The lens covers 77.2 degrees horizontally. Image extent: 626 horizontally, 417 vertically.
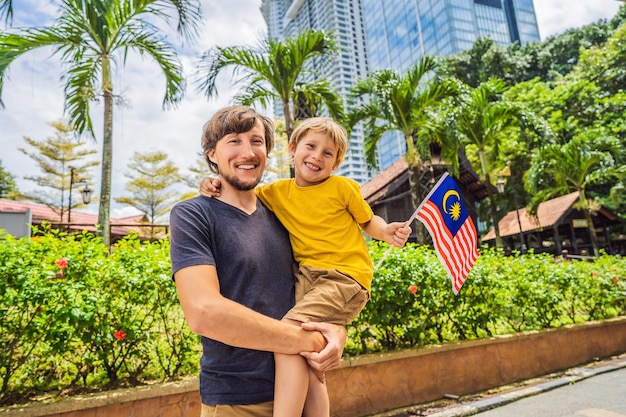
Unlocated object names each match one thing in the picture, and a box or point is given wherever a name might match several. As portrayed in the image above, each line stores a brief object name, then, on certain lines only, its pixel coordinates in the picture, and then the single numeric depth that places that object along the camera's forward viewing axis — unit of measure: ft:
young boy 4.63
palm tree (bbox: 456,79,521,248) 46.55
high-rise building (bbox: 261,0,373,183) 393.91
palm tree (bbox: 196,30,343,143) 31.27
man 4.07
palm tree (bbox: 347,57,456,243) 37.52
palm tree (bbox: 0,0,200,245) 26.48
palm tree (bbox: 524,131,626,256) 60.95
